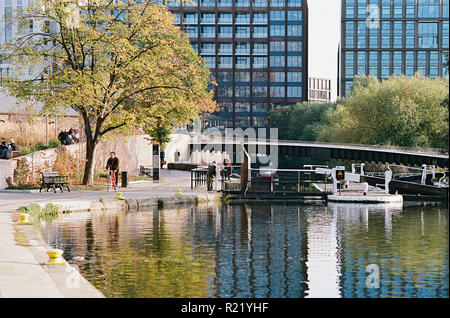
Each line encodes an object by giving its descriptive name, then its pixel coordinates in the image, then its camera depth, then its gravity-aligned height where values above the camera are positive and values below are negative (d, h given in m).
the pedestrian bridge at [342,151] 69.12 -0.27
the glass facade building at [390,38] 158.15 +24.27
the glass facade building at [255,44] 158.62 +22.90
